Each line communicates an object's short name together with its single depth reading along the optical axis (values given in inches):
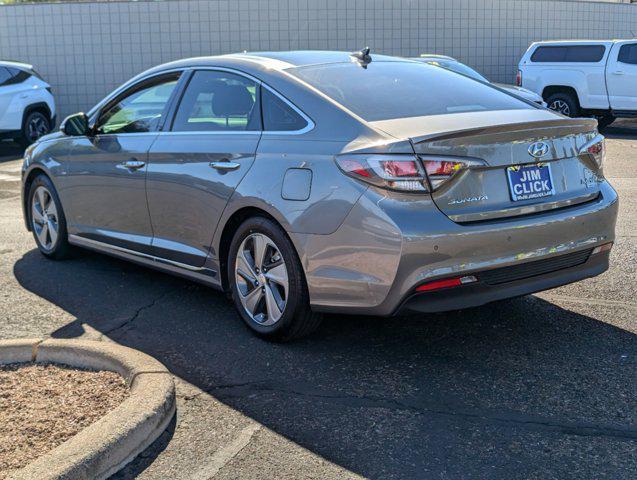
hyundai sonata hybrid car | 155.1
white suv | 594.5
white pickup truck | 661.9
